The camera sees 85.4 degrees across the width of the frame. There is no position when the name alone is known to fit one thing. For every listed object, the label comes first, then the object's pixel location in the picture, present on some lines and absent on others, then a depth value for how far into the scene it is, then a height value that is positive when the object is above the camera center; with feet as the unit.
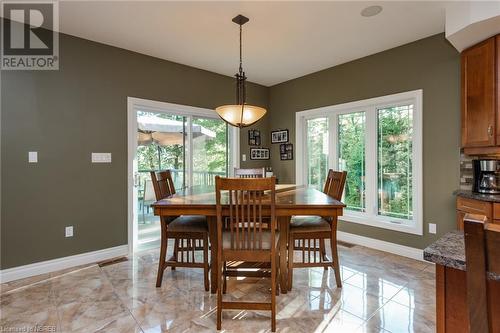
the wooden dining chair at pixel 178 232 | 7.88 -1.93
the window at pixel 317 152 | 14.25 +0.79
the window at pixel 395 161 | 11.16 +0.21
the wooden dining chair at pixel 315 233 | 7.78 -1.92
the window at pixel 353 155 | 12.71 +0.53
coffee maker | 8.29 -0.35
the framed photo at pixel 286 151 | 15.52 +0.87
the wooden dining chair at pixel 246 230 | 5.85 -1.48
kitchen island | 2.58 -1.21
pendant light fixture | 8.71 +1.79
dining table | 6.62 -1.01
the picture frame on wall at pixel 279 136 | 15.75 +1.80
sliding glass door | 11.99 +0.69
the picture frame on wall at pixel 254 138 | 15.88 +1.69
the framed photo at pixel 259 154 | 15.97 +0.75
